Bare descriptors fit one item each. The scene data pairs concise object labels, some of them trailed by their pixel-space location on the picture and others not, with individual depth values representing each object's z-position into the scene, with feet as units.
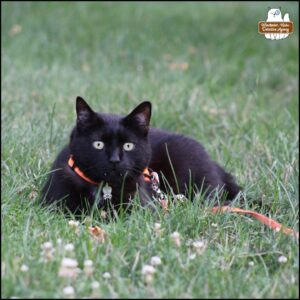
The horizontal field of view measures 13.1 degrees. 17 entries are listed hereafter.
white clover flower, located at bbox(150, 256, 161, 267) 17.71
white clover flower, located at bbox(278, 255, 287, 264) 18.39
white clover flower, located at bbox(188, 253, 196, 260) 18.17
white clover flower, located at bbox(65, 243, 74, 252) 17.38
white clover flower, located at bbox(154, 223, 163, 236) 19.55
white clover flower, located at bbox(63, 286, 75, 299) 15.59
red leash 19.86
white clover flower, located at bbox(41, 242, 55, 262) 16.94
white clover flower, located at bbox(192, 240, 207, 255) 18.57
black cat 22.80
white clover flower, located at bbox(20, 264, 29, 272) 16.27
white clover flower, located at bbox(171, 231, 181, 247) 18.83
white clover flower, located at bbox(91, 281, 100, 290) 16.04
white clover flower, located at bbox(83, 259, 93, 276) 16.89
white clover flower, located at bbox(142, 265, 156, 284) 16.85
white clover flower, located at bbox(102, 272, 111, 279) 17.07
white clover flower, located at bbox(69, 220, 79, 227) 20.00
